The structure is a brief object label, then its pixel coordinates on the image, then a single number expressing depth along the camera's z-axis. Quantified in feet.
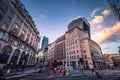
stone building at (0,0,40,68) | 93.18
